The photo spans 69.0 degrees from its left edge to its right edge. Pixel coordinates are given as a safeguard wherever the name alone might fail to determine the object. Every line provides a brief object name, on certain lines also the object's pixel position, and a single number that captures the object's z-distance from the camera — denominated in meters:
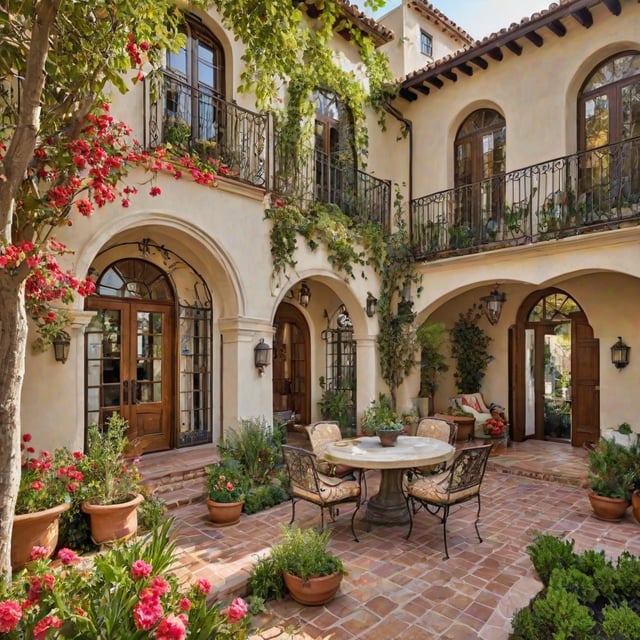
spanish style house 6.80
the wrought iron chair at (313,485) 4.96
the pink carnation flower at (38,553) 2.75
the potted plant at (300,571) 3.68
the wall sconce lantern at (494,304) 9.82
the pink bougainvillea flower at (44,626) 2.23
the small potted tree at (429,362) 9.48
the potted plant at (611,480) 5.57
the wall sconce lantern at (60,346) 5.19
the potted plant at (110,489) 4.64
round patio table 4.94
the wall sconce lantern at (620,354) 8.50
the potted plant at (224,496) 5.39
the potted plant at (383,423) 5.61
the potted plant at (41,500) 4.16
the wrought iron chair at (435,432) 6.25
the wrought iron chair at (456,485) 4.81
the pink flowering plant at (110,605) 2.20
